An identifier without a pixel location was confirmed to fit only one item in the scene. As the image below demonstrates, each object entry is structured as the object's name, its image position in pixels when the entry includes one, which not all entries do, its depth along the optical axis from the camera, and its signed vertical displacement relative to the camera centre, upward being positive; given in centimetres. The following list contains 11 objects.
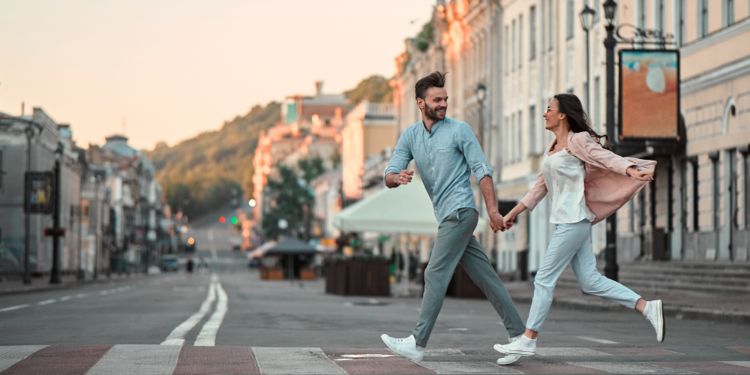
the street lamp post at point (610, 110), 2139 +199
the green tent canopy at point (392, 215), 2588 -5
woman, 768 +11
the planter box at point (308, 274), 6634 -366
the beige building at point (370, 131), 8600 +630
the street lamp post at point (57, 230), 4212 -74
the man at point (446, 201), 750 +8
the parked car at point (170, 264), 11588 -543
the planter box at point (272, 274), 6625 -366
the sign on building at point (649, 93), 2478 +271
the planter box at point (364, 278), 2830 -166
